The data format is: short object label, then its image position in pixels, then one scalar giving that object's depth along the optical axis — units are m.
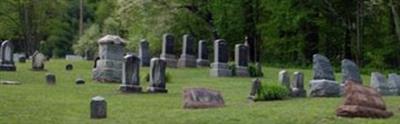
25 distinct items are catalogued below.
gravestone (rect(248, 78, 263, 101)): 20.16
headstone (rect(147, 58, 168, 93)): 23.62
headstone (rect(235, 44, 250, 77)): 33.16
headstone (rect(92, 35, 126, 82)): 28.17
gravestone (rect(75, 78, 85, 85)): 26.97
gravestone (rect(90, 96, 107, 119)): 16.62
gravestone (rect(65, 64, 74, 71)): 35.97
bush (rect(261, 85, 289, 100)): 19.98
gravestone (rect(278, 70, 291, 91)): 21.66
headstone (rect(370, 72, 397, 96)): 22.33
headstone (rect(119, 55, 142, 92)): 23.52
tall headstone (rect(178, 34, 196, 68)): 38.64
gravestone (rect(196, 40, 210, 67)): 39.22
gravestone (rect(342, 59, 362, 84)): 21.97
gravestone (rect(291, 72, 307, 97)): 21.45
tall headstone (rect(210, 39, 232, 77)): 32.78
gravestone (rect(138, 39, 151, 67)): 37.85
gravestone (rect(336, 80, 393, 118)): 16.02
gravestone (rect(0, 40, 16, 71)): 32.45
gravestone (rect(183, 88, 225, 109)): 18.05
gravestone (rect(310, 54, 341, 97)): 21.47
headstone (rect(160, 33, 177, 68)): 38.75
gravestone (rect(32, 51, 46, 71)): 33.47
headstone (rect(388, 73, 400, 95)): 22.58
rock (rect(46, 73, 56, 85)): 26.51
